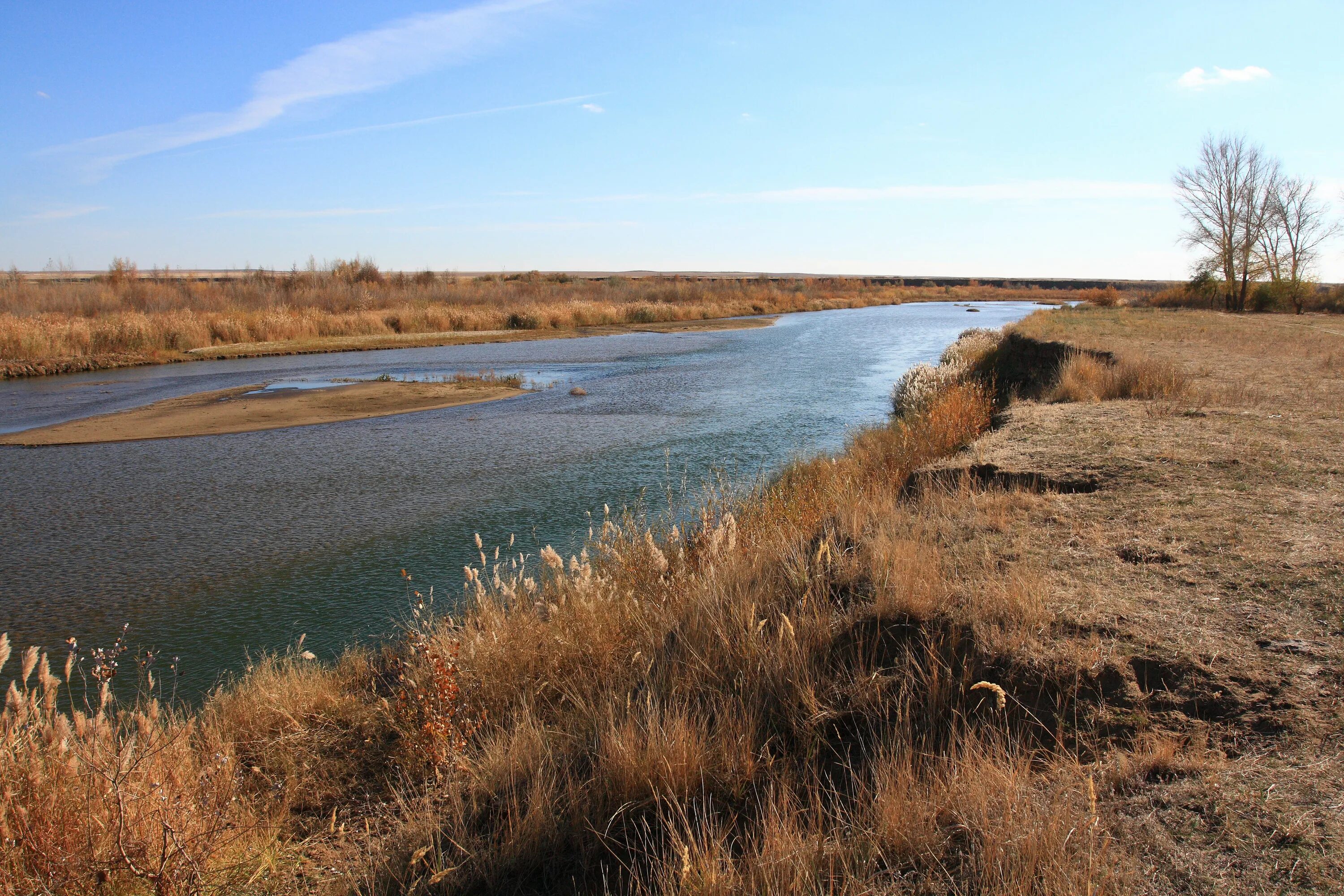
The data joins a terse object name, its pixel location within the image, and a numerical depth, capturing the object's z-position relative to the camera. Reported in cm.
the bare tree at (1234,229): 3619
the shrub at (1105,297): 3919
